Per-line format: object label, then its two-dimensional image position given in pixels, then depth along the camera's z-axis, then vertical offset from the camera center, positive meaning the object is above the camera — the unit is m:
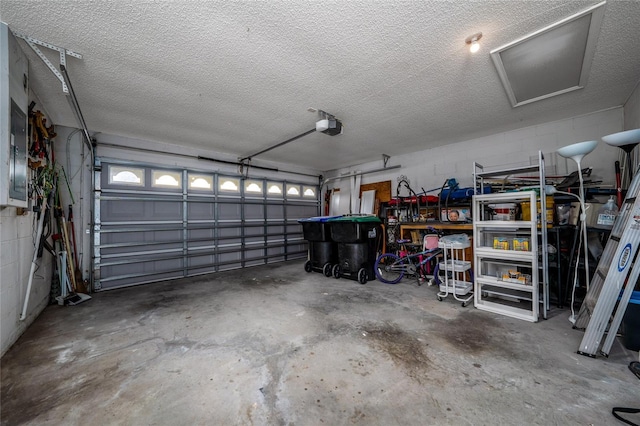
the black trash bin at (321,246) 4.84 -0.64
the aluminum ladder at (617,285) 1.95 -0.61
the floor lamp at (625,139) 2.32 +0.74
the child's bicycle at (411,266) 4.10 -0.93
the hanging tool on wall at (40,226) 2.46 -0.11
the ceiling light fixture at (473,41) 2.02 +1.52
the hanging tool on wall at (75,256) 3.80 -0.65
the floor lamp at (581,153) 2.56 +0.68
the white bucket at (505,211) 3.15 +0.04
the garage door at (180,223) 4.25 -0.15
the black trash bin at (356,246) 4.33 -0.58
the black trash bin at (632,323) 1.94 -0.93
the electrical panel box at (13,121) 1.90 +0.84
